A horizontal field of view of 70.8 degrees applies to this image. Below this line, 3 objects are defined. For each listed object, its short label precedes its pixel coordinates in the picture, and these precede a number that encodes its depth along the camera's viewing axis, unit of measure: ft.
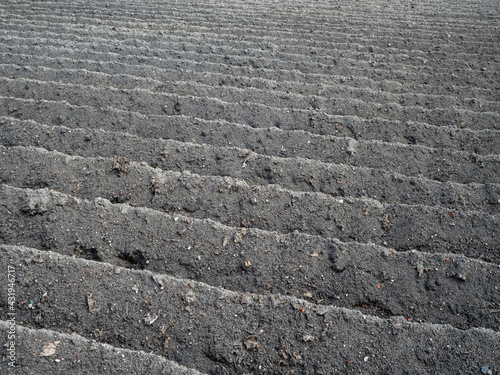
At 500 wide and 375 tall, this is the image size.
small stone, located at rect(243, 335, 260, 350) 5.06
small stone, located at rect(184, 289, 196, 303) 5.43
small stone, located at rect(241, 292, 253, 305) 5.46
